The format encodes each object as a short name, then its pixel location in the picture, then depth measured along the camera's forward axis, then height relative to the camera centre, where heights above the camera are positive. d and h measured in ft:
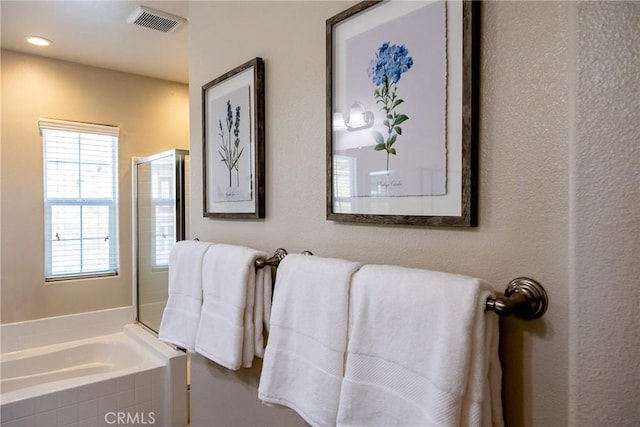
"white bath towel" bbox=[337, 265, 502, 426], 2.11 -0.84
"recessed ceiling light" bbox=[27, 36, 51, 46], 8.24 +3.50
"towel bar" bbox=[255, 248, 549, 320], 2.12 -0.51
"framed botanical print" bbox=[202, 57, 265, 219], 4.25 +0.74
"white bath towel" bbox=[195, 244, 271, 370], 3.75 -1.00
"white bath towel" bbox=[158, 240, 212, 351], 4.41 -1.03
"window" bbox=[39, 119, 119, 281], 9.48 +0.20
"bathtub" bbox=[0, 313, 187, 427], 6.32 -3.29
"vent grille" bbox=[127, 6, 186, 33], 7.07 +3.49
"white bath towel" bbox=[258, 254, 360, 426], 2.76 -0.98
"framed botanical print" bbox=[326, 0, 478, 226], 2.48 +0.67
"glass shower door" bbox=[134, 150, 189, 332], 8.18 -0.32
